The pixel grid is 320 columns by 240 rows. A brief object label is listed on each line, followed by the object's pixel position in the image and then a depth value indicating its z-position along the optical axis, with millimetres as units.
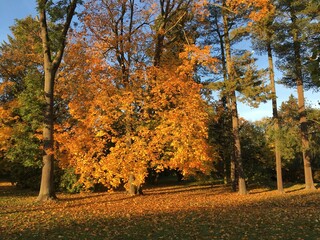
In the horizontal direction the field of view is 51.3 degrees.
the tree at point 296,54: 22688
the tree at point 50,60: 14938
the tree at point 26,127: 21234
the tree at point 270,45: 21641
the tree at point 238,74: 19672
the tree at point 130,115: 14727
